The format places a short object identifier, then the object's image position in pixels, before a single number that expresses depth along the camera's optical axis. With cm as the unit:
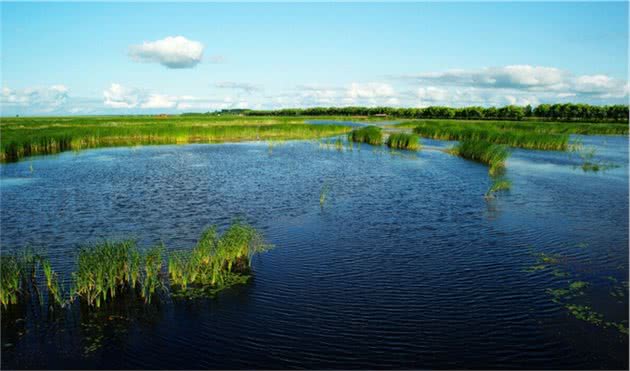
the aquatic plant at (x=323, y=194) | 1897
